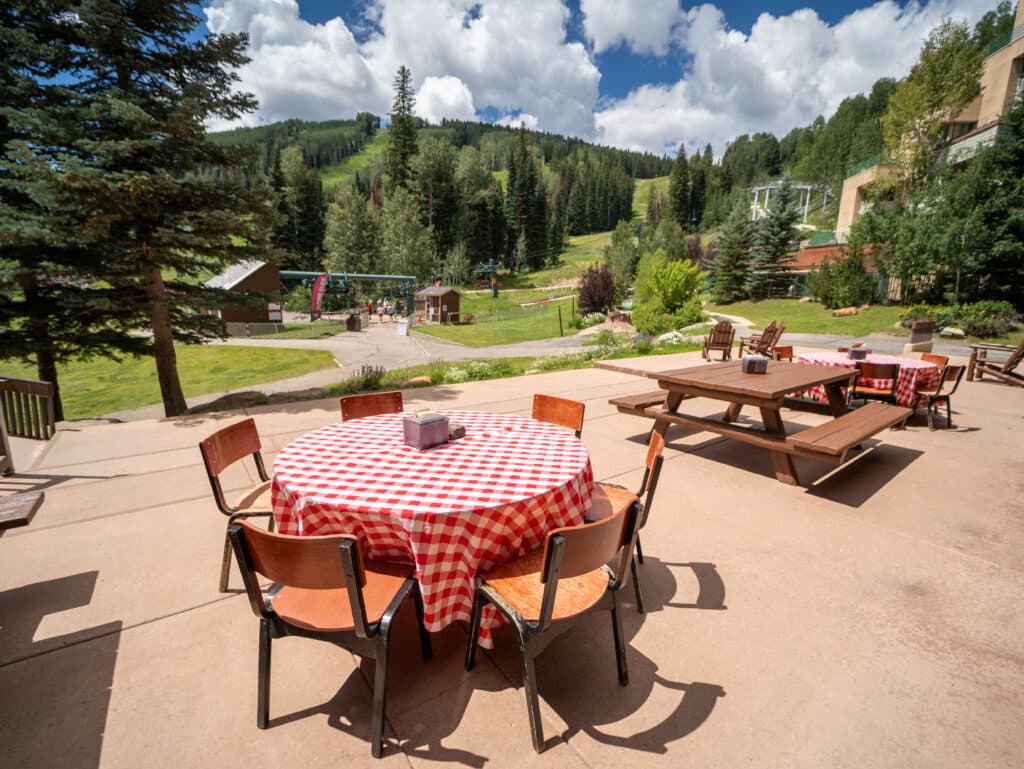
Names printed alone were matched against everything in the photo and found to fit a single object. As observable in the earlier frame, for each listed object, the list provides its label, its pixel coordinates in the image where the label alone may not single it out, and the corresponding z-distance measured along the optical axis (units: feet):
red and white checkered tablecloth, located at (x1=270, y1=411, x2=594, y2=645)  5.95
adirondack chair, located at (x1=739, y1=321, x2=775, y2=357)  39.79
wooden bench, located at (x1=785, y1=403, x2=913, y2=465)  12.04
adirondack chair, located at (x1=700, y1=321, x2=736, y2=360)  36.83
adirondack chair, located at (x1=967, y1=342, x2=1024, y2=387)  26.45
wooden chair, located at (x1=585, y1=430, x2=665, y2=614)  7.99
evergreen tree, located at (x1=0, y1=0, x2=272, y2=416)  21.50
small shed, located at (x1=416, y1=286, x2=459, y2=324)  109.70
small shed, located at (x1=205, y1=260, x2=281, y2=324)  97.25
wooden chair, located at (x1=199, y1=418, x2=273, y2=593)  8.17
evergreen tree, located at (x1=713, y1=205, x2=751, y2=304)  102.47
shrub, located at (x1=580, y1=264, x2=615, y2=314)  94.07
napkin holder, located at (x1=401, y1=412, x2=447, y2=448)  7.98
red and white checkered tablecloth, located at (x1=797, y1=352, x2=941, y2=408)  19.08
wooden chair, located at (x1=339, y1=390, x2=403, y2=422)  11.43
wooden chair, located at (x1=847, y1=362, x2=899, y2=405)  17.83
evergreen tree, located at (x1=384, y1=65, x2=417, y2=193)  188.55
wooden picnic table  12.90
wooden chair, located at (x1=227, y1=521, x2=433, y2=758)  5.01
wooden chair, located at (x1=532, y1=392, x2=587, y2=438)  11.16
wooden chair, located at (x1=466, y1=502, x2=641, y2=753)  5.33
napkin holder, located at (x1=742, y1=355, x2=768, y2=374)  16.02
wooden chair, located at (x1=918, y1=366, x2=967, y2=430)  19.07
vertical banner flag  102.53
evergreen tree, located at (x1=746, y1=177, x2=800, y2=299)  97.25
